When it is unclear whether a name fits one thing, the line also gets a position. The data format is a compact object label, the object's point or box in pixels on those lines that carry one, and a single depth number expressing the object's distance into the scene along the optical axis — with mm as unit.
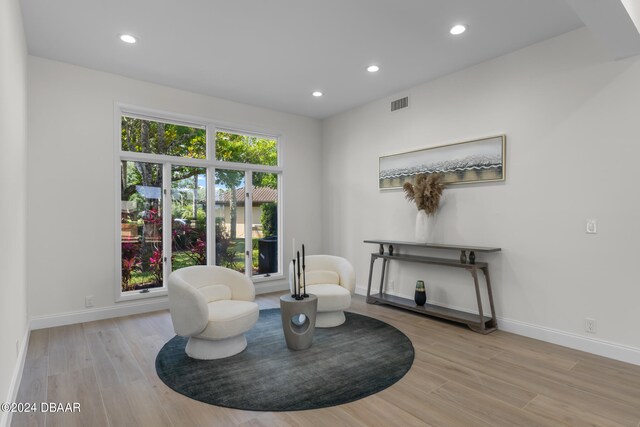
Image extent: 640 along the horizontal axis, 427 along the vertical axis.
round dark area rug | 2418
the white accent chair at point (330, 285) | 3846
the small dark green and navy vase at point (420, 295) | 4312
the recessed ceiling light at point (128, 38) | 3375
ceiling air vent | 4859
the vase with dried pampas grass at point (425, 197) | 4246
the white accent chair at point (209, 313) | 2881
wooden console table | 3725
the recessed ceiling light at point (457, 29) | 3241
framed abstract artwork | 3891
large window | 4543
